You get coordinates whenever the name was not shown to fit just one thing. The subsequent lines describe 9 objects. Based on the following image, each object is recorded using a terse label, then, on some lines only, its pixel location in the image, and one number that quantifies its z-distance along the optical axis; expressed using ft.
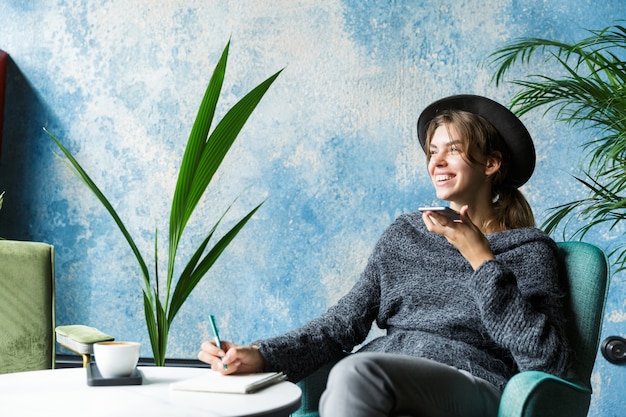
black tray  4.59
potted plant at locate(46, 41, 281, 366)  7.14
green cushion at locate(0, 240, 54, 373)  6.45
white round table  3.80
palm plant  7.09
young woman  4.53
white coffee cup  4.62
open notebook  4.39
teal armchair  4.72
